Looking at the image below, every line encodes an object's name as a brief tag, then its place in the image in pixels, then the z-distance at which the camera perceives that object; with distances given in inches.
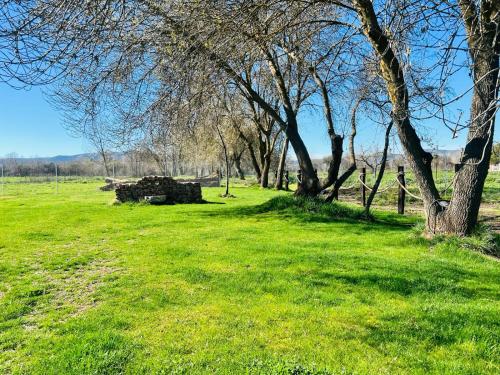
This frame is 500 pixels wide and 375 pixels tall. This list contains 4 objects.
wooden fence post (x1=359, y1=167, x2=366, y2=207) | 590.6
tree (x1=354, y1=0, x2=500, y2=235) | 269.7
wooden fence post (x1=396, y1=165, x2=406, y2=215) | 476.4
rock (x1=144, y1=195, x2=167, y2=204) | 611.9
